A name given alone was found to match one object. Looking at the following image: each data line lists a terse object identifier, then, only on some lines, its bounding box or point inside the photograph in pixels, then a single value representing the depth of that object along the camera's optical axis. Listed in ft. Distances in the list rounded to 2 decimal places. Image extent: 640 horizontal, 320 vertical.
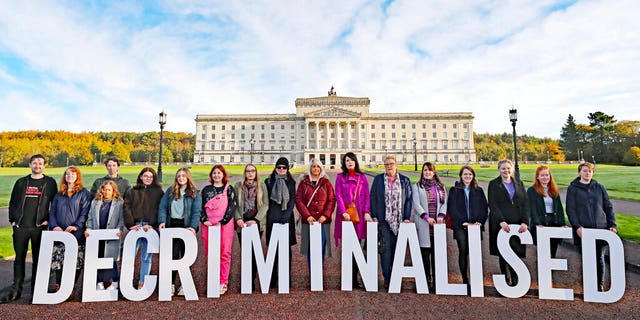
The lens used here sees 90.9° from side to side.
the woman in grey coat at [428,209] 15.47
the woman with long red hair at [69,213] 14.39
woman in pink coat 15.98
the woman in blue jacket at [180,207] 15.10
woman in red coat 15.92
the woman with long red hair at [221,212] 15.24
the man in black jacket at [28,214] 14.06
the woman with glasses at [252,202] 15.52
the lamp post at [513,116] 59.57
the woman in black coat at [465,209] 15.25
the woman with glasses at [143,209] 14.90
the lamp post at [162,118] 65.01
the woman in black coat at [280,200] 15.80
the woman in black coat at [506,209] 15.01
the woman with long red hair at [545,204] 15.31
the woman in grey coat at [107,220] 14.85
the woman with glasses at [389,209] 15.78
